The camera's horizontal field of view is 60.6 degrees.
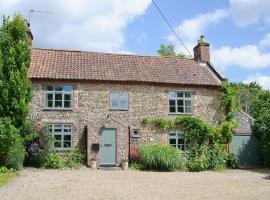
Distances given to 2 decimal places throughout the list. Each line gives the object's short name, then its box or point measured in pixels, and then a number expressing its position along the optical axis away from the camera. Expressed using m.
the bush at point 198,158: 13.69
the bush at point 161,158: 13.19
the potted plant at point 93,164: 13.53
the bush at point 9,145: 11.39
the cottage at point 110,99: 14.08
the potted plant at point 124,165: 13.58
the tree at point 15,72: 12.19
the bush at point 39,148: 13.17
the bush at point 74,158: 13.64
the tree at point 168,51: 31.59
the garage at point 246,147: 15.84
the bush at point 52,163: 13.17
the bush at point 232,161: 14.93
